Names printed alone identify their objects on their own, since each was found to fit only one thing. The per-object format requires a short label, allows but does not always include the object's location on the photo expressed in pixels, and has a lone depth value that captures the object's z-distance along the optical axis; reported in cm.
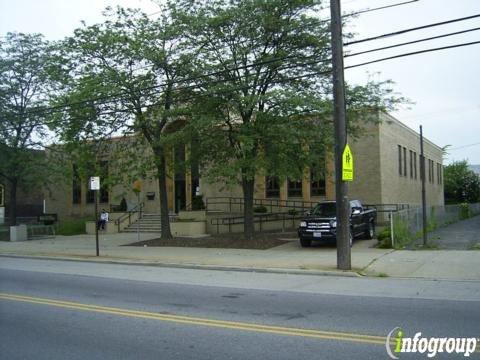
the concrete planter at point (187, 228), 2725
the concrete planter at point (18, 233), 2816
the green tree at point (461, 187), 5647
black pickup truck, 1894
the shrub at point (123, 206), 3503
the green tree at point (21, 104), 3083
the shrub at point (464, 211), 3813
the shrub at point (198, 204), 3009
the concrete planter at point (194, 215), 2874
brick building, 2909
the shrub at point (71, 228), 3256
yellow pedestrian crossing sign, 1370
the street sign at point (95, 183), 1912
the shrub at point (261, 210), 3072
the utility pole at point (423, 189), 1689
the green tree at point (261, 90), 1842
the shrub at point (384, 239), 1814
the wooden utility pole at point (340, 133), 1376
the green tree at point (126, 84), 1991
